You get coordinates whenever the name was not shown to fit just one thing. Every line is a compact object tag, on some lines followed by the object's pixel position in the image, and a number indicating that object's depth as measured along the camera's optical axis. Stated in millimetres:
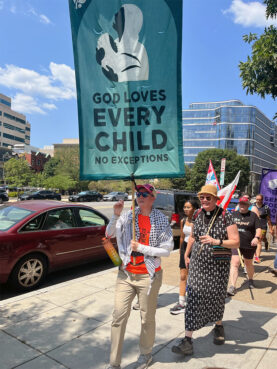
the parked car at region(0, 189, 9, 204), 32156
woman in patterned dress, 3162
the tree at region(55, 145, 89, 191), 58031
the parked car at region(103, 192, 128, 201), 43781
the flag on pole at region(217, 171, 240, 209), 4789
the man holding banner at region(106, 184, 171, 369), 2727
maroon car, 5094
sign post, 13693
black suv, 9555
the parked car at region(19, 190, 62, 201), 36969
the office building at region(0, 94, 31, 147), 94625
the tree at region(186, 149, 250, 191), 72875
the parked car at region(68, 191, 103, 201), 39703
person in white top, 4328
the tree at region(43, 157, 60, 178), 82188
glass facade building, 111188
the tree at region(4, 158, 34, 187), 44831
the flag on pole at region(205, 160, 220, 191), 7327
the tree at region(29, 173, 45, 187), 51700
